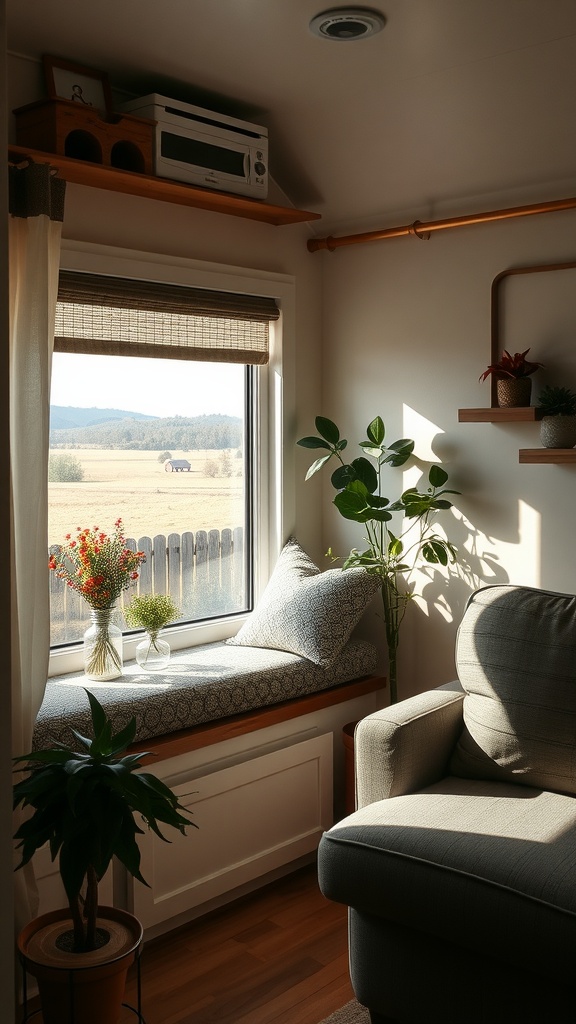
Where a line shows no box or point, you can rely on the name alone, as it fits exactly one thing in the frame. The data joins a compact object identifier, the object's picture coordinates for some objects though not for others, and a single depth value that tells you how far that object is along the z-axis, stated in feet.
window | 9.89
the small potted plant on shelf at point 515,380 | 10.00
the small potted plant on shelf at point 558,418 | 9.66
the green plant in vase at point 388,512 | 10.88
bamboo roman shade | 9.58
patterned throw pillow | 10.59
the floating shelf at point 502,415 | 9.91
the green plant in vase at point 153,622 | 9.82
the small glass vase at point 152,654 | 9.95
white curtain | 7.89
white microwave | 9.54
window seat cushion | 8.54
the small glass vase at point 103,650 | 9.34
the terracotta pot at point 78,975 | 6.70
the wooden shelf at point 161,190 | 8.59
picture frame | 8.93
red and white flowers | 9.13
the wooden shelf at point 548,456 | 9.64
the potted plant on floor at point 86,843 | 6.48
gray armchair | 6.70
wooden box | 8.64
